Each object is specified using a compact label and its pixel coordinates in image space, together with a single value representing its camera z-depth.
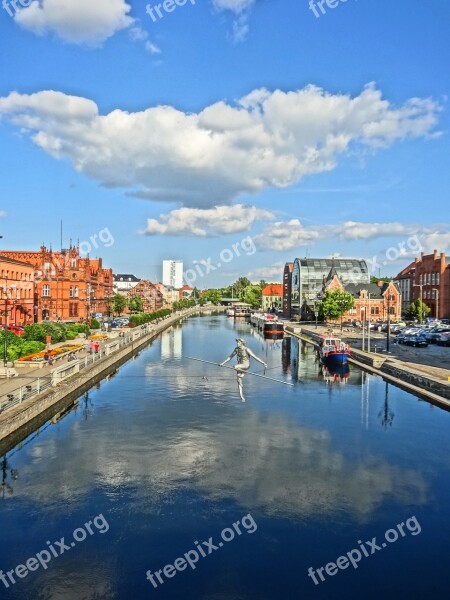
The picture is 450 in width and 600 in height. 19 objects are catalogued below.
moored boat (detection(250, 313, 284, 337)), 94.94
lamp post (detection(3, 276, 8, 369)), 37.38
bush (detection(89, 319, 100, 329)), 80.56
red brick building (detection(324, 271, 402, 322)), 115.56
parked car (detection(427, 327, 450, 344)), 69.89
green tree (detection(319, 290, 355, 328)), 99.88
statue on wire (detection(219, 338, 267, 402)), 20.06
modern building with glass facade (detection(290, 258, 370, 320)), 138.50
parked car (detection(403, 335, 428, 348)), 64.31
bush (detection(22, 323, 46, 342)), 53.12
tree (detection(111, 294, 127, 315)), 128.65
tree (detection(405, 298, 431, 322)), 108.75
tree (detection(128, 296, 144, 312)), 140.62
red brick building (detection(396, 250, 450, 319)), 111.06
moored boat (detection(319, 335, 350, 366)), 52.94
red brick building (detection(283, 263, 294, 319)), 152.12
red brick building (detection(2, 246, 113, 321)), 87.10
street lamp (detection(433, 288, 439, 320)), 109.81
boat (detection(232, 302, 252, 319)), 176.62
